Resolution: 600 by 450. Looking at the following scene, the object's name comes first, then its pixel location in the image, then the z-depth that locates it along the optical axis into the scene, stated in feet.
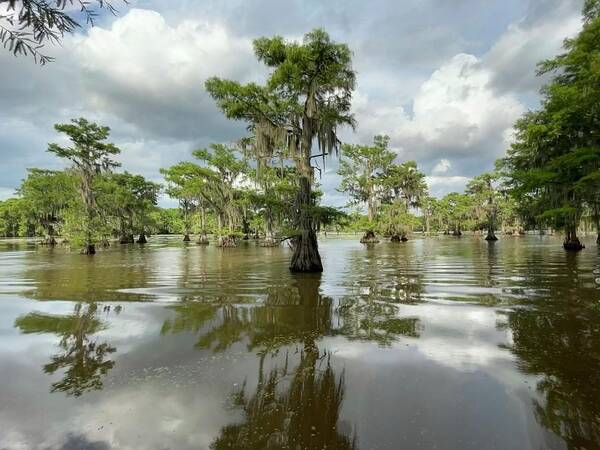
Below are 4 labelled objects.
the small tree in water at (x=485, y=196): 158.92
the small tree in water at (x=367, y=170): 130.62
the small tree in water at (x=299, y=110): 41.81
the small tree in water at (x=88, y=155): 83.76
